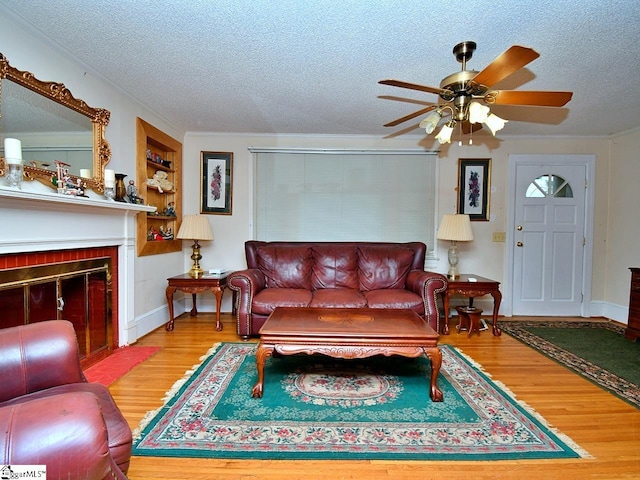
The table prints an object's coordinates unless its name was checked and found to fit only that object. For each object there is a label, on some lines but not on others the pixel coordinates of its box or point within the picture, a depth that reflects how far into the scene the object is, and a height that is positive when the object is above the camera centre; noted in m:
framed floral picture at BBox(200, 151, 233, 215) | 4.02 +0.59
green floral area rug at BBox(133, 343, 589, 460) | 1.53 -1.10
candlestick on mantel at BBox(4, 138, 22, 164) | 1.71 +0.41
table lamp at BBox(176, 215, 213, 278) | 3.56 -0.05
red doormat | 2.22 -1.10
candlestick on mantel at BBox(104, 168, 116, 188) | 2.51 +0.38
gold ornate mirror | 1.81 +0.66
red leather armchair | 0.69 -0.50
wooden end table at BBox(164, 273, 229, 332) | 3.31 -0.66
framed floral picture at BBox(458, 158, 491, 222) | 4.01 +0.57
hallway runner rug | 2.27 -1.10
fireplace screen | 1.87 -0.52
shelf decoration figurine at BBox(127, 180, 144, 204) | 2.87 +0.30
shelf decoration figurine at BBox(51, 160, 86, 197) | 2.08 +0.29
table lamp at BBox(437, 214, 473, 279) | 3.49 +0.01
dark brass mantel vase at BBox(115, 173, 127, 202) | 2.68 +0.33
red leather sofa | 3.12 -0.48
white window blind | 4.01 +0.42
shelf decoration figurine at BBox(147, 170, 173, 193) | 3.37 +0.49
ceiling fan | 1.73 +0.83
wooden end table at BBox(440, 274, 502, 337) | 3.26 -0.64
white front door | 3.96 -0.03
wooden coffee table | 1.92 -0.71
